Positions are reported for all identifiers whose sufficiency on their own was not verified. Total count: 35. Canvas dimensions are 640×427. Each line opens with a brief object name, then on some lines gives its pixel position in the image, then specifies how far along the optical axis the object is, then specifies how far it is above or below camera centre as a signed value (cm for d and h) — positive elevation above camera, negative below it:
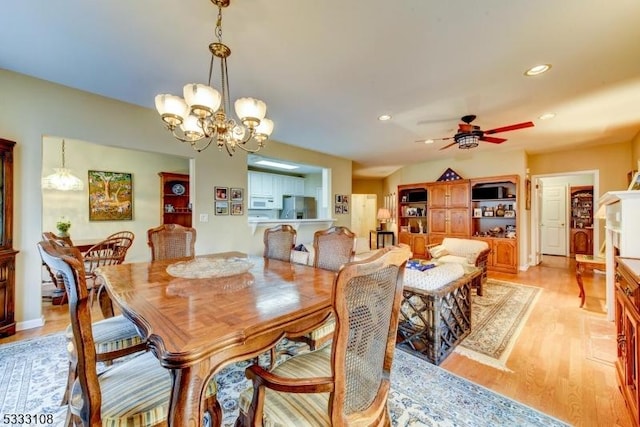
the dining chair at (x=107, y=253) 328 -52
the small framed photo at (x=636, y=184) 255 +27
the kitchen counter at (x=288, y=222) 451 -19
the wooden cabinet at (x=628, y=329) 138 -72
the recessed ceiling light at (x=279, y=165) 628 +117
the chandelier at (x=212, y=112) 172 +72
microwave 679 +25
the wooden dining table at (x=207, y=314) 87 -44
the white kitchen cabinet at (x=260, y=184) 673 +73
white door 731 -25
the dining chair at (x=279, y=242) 262 -30
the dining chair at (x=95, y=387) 94 -70
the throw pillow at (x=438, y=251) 482 -72
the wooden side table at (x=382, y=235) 801 -73
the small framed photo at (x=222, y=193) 406 +30
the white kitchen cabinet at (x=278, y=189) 725 +63
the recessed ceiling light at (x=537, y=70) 237 +130
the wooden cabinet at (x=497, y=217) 540 -12
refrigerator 729 +14
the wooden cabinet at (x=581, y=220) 695 -23
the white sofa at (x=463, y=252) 429 -71
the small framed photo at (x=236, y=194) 422 +29
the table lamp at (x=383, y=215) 823 -10
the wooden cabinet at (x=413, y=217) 675 -14
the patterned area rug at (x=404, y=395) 158 -122
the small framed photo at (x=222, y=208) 408 +7
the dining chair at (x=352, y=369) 82 -55
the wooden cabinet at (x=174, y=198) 535 +29
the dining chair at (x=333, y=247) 232 -31
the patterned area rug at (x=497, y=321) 231 -122
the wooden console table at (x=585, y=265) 321 -65
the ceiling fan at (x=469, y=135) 339 +99
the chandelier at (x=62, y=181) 387 +47
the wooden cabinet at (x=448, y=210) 598 +4
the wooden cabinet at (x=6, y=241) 248 -26
